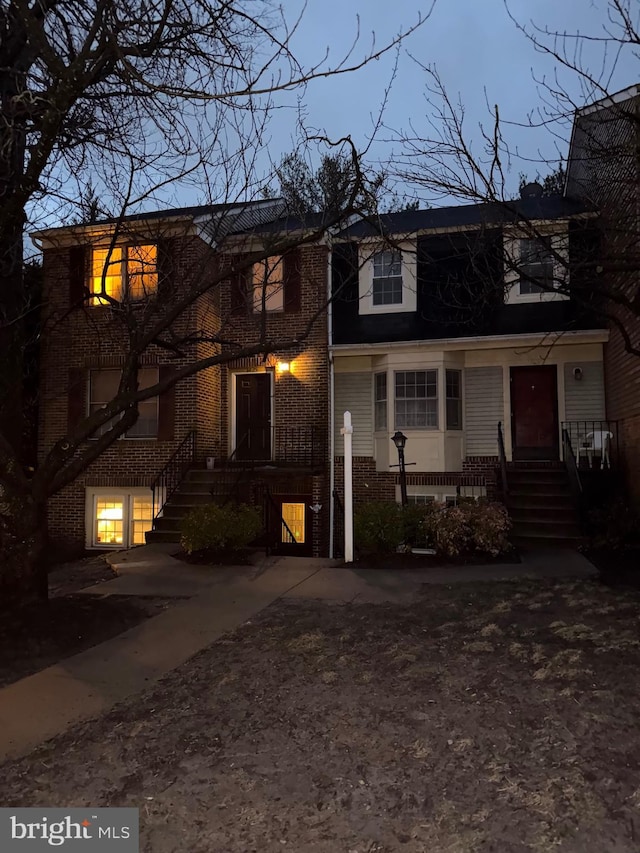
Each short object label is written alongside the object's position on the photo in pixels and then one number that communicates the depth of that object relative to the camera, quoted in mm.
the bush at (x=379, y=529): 9289
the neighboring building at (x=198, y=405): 12961
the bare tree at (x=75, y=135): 5059
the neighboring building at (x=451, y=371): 12391
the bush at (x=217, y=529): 9164
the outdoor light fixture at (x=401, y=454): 10586
